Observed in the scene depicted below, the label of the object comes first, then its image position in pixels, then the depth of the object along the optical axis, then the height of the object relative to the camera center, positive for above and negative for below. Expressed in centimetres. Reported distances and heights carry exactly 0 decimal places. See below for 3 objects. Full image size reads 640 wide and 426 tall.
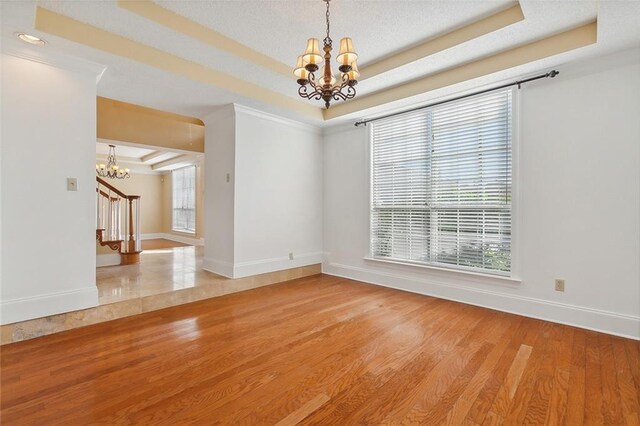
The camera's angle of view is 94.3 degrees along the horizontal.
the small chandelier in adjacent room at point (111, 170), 868 +126
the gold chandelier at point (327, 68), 234 +119
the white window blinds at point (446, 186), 356 +36
